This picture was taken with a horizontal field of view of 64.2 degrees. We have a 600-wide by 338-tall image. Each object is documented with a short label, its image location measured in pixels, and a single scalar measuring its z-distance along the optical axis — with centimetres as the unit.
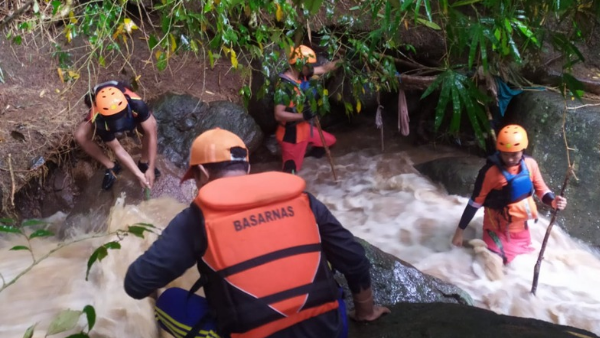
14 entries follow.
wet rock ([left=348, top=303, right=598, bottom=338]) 232
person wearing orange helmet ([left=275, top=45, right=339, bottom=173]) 450
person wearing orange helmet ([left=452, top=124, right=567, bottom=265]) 388
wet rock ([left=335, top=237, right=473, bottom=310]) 303
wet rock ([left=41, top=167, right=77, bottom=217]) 500
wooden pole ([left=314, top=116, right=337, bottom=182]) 575
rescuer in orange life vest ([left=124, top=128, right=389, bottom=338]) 189
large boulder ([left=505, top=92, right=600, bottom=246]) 477
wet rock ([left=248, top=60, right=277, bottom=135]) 646
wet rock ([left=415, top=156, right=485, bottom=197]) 547
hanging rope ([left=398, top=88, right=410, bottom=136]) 598
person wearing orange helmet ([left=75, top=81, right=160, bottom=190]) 414
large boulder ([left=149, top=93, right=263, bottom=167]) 573
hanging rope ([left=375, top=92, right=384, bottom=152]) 607
